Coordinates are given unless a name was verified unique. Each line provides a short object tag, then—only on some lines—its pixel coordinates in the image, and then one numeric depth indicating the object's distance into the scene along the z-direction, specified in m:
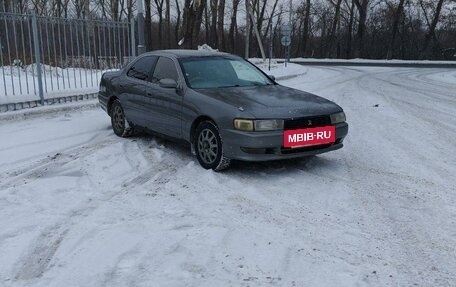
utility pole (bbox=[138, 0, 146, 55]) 12.50
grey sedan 5.15
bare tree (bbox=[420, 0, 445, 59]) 42.16
